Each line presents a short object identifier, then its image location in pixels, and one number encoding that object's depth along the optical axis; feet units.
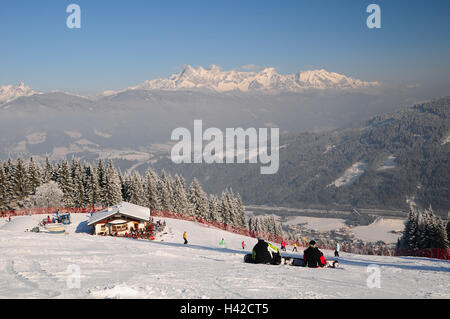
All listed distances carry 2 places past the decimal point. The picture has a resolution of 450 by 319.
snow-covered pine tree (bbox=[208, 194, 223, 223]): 220.60
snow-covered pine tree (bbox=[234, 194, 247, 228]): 236.84
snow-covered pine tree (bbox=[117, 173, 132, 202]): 211.25
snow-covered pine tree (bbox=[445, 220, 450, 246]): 176.21
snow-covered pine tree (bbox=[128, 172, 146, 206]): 206.30
